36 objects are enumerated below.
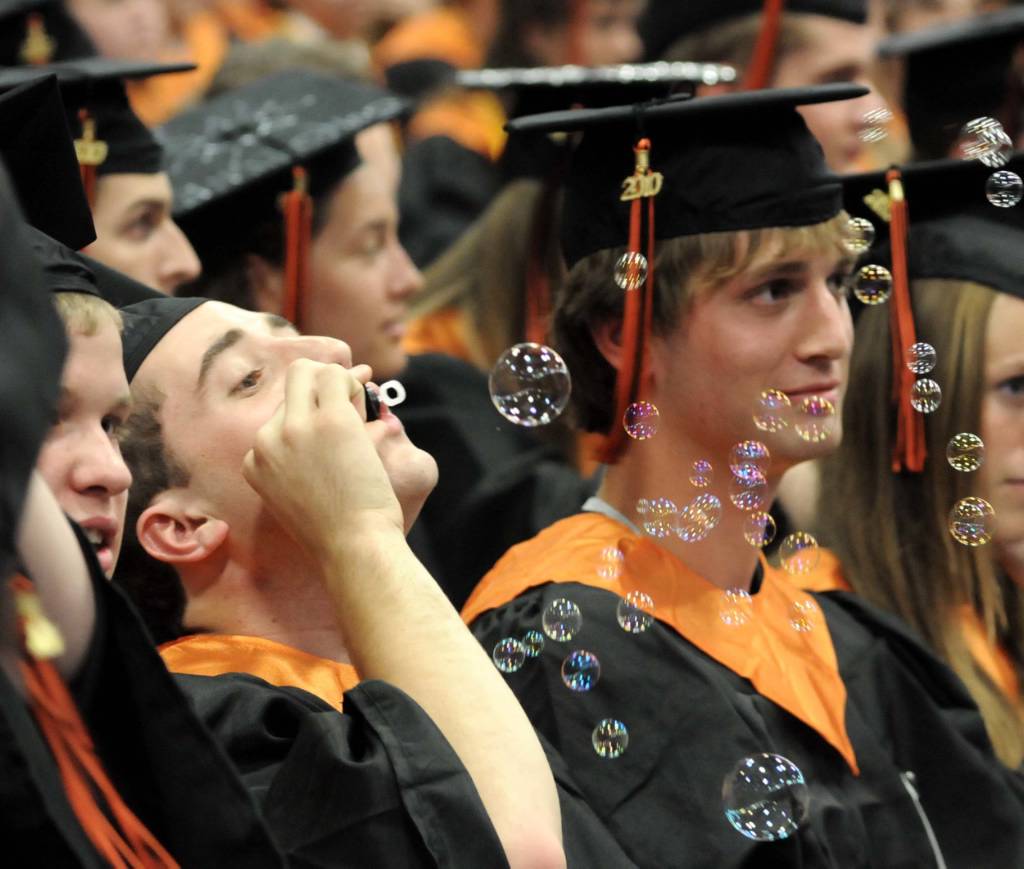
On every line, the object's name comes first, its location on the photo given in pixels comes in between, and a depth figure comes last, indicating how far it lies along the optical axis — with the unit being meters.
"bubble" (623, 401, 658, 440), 5.50
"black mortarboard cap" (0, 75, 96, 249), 4.66
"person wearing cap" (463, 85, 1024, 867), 5.23
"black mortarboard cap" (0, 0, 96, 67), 8.84
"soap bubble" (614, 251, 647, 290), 5.53
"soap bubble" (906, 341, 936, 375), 5.77
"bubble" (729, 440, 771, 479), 5.40
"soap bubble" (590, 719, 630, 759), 5.08
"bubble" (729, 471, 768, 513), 5.48
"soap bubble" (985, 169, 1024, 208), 6.05
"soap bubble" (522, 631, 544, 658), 5.18
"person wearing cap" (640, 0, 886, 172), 9.52
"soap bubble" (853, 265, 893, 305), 5.83
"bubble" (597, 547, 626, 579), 5.49
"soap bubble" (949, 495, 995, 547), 5.52
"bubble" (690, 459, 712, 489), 5.64
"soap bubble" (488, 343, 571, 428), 5.36
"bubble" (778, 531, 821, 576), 5.38
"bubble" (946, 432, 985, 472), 5.65
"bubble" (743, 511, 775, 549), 5.40
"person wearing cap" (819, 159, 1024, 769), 6.28
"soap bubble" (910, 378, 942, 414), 5.82
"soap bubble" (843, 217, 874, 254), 5.66
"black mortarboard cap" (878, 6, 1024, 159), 8.61
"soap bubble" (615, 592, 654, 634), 5.18
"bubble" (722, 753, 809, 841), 4.80
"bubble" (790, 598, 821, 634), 5.75
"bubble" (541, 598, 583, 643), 5.16
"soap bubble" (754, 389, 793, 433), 5.48
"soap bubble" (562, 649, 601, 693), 5.09
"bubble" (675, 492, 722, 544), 5.39
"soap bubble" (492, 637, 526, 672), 5.11
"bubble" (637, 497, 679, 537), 5.40
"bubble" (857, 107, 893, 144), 5.92
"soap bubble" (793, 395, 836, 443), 5.45
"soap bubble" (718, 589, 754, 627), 5.57
